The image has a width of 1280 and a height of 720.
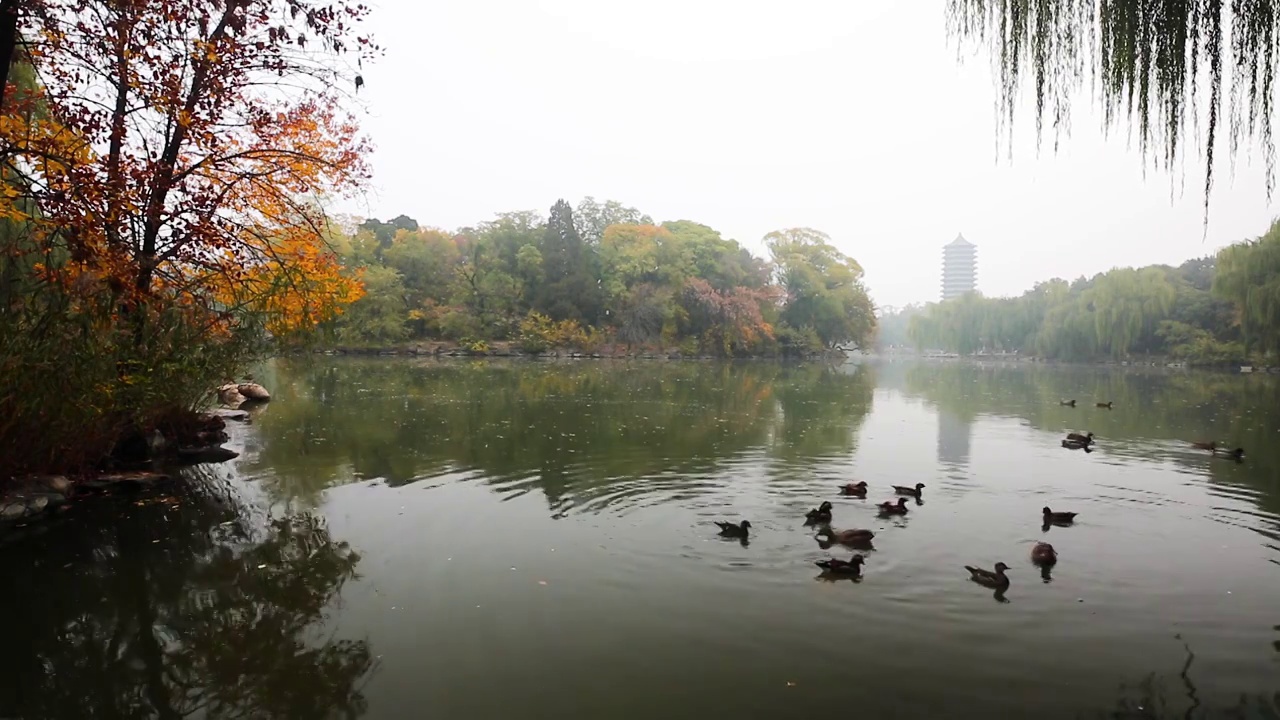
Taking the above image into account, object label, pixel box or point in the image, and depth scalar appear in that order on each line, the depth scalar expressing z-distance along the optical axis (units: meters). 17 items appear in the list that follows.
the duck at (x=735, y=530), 7.05
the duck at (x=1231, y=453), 11.87
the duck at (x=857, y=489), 8.76
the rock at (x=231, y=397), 16.89
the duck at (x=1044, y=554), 6.45
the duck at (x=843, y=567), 6.04
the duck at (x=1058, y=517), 7.84
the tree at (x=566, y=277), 52.56
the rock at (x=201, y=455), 10.49
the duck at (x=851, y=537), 6.77
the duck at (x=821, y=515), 7.58
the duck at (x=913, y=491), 8.91
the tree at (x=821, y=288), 60.34
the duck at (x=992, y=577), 5.81
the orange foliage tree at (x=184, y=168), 5.70
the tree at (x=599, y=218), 60.76
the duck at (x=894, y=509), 8.07
